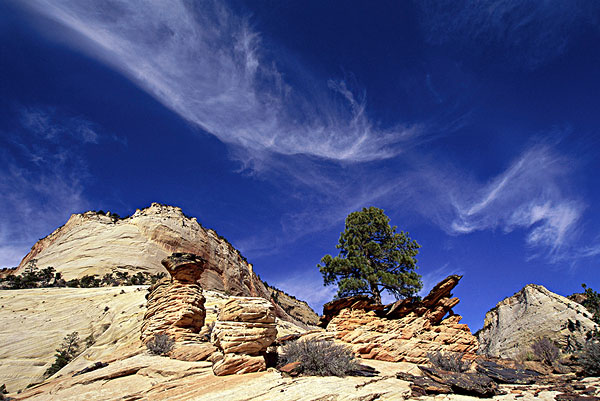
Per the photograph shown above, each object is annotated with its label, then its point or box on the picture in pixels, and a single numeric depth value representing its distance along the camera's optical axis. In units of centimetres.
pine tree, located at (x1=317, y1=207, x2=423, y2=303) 1827
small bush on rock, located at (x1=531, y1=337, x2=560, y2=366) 1905
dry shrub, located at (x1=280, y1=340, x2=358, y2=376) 795
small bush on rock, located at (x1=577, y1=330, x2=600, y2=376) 1195
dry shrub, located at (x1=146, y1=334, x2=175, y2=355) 1001
